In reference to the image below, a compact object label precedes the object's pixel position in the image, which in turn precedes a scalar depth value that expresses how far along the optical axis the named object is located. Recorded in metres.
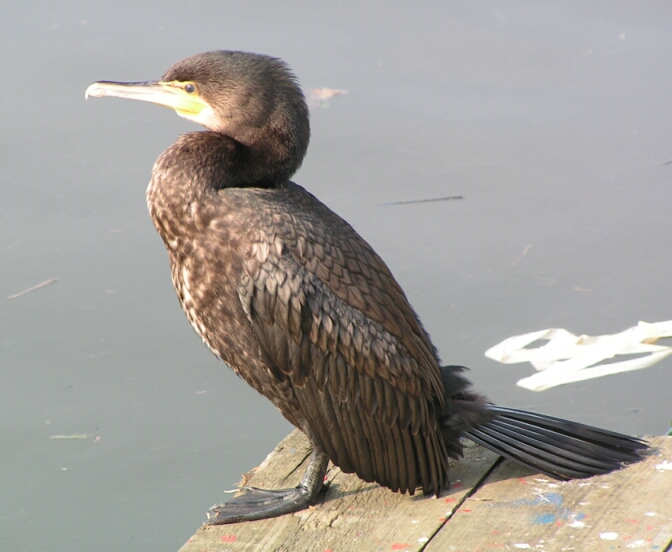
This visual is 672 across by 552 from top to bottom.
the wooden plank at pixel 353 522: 5.57
